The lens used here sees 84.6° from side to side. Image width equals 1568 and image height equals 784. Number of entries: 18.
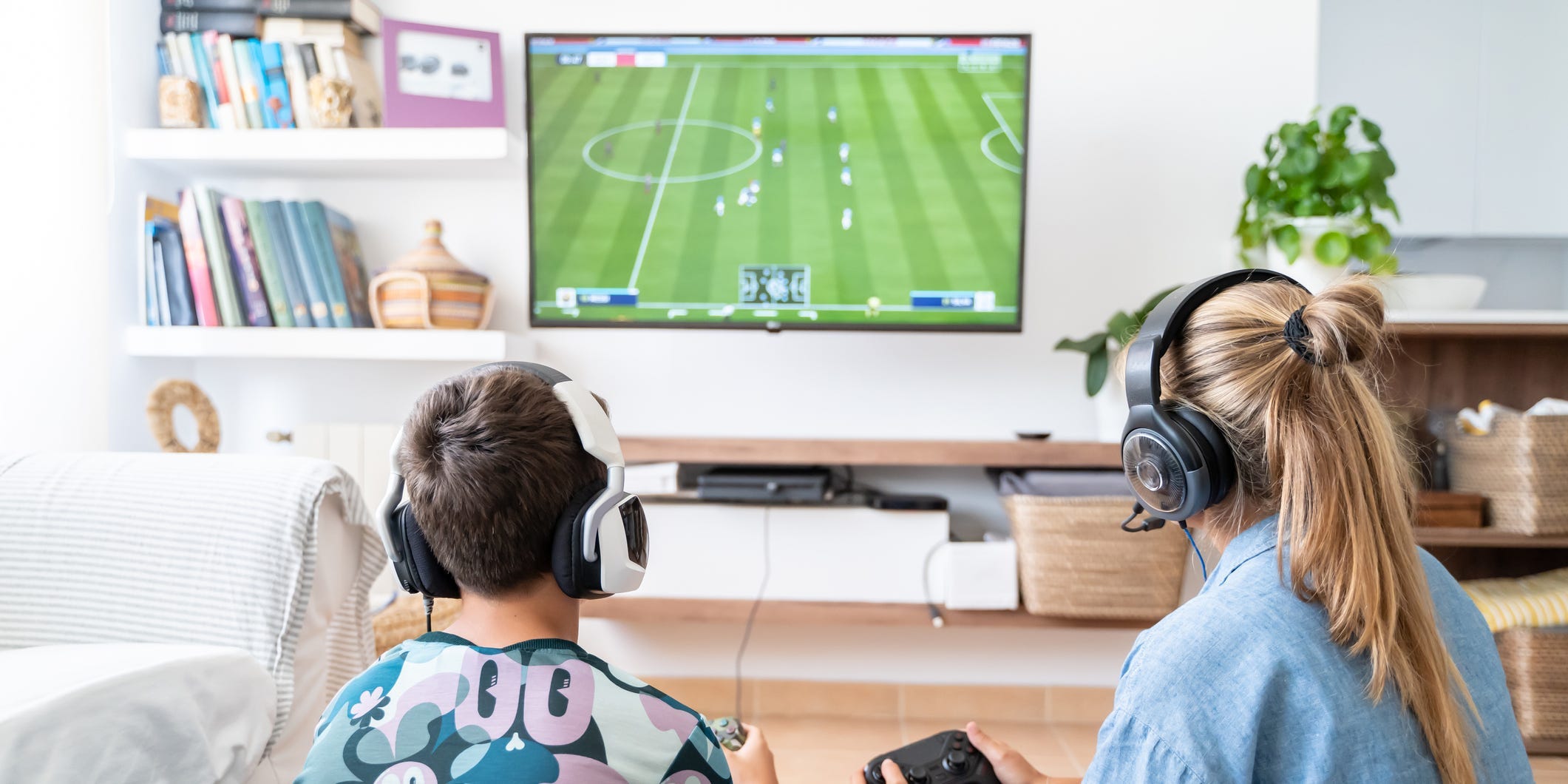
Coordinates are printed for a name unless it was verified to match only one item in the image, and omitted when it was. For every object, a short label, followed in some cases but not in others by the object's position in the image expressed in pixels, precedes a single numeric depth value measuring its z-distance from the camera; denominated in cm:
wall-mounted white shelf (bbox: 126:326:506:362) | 213
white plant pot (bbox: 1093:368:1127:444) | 217
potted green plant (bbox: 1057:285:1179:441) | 209
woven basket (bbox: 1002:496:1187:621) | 202
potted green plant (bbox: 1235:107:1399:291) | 201
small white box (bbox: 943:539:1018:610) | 209
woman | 62
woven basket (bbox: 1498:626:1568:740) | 199
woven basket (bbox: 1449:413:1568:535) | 199
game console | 213
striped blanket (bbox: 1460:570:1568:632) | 200
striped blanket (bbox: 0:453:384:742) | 131
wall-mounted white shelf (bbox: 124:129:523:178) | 211
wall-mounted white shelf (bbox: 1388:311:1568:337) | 202
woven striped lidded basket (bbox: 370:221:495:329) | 214
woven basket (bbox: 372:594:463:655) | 183
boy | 69
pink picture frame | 214
